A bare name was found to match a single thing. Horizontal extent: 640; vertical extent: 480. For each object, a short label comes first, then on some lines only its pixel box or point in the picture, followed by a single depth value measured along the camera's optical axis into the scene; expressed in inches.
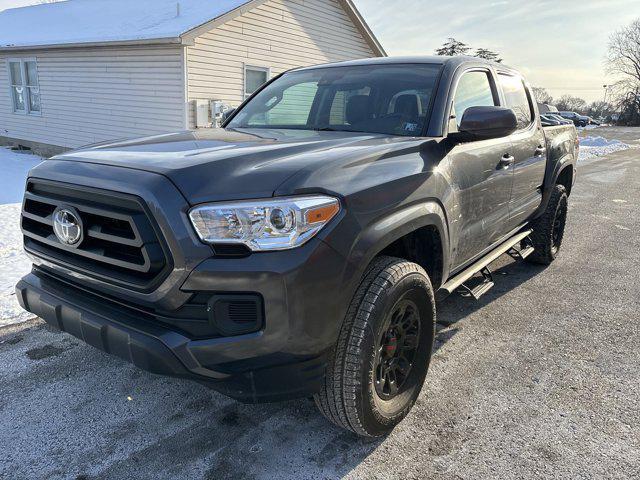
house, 421.4
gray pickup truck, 74.2
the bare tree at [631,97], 2026.3
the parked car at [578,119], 1888.5
